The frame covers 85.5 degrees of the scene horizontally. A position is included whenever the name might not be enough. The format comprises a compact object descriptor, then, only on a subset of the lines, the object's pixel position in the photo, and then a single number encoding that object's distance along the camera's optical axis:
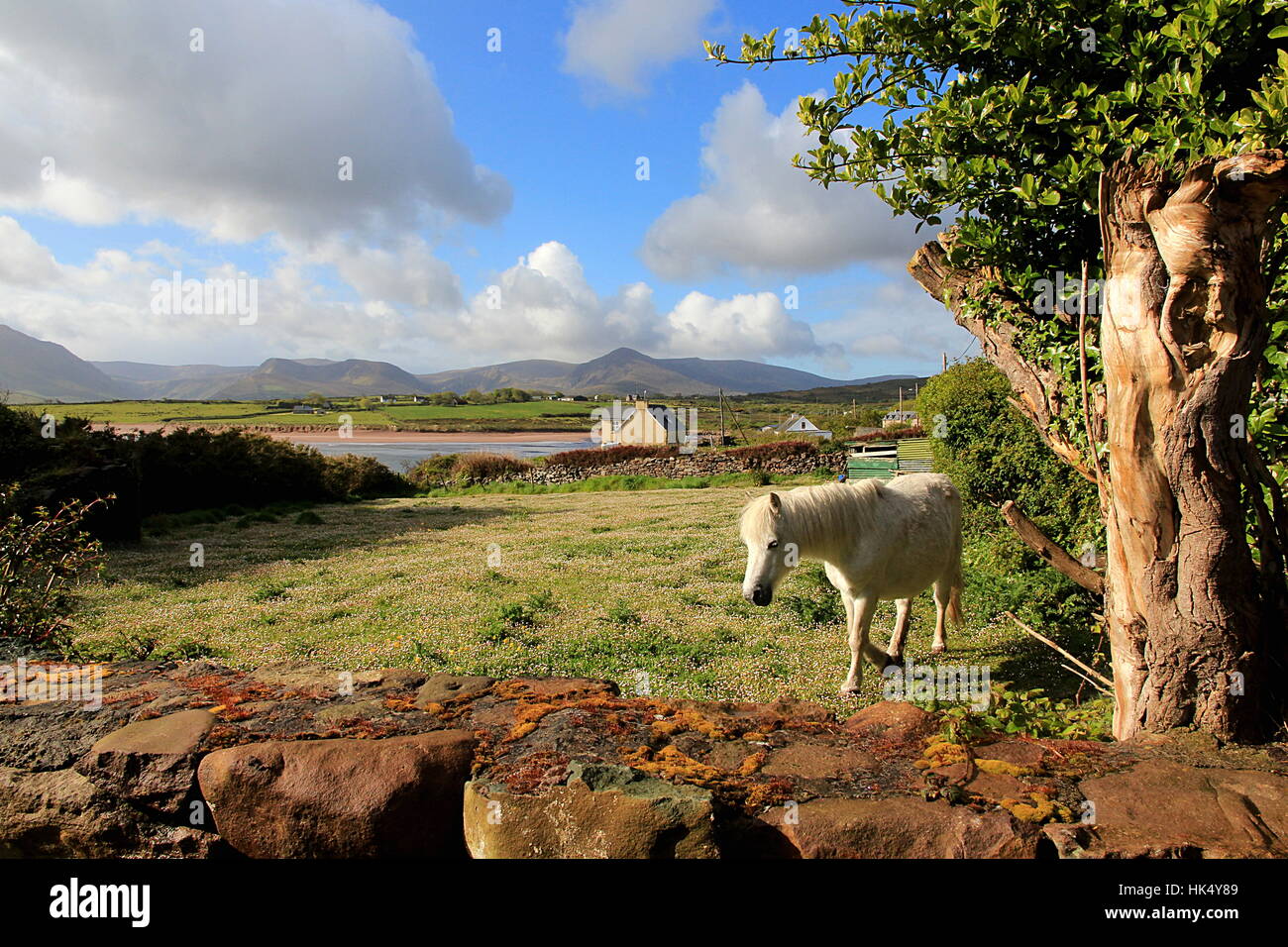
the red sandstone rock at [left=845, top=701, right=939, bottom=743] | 3.45
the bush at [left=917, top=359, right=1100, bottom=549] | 9.16
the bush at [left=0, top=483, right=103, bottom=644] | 6.13
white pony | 6.62
